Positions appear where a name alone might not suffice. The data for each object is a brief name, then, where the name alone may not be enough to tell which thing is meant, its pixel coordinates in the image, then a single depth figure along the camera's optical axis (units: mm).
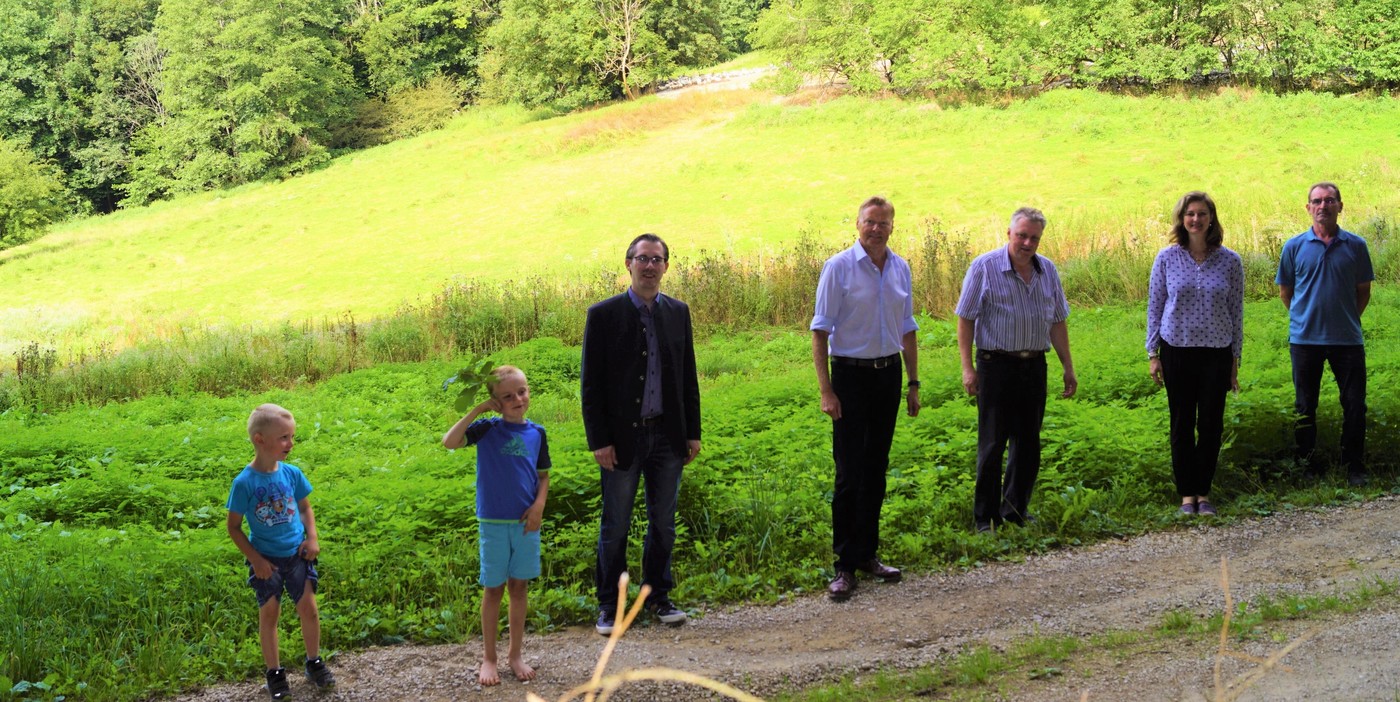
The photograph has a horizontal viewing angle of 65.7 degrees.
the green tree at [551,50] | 48125
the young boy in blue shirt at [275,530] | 4883
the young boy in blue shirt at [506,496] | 5066
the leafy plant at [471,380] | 5004
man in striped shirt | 6785
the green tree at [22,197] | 41812
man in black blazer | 5664
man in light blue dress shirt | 6191
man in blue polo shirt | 7660
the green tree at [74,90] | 54094
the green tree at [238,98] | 51188
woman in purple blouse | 7055
